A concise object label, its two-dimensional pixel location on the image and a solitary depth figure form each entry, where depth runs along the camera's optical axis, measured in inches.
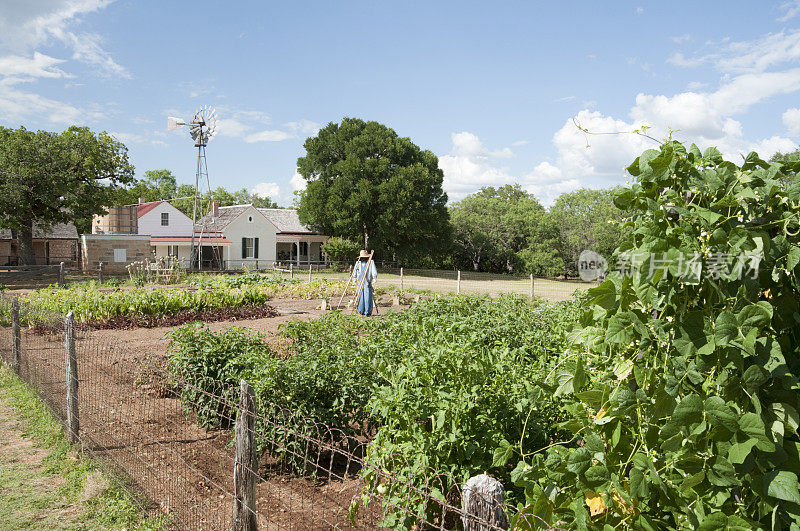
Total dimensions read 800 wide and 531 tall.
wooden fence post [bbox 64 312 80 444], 216.4
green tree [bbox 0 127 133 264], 1110.4
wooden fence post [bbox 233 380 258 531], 132.0
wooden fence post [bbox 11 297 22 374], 316.5
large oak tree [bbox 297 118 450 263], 1478.8
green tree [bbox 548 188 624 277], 1721.2
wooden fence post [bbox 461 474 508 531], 82.4
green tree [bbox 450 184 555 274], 1758.1
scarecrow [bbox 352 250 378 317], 563.6
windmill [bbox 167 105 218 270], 1310.3
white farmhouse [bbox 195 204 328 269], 1604.3
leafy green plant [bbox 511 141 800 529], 59.1
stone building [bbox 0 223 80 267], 1680.9
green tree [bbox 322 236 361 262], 1630.2
